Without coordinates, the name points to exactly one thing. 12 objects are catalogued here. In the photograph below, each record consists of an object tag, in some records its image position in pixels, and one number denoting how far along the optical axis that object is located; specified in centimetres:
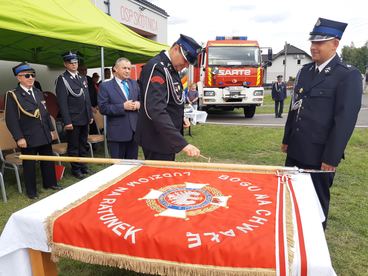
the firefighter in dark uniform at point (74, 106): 454
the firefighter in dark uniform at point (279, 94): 1279
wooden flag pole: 213
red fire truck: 1141
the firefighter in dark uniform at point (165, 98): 230
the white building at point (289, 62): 5837
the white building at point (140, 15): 1138
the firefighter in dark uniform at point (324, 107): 229
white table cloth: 144
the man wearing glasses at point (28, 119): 372
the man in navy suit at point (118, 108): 423
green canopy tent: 346
